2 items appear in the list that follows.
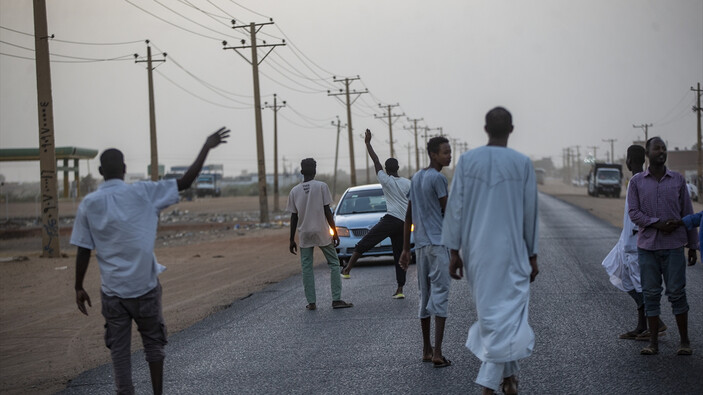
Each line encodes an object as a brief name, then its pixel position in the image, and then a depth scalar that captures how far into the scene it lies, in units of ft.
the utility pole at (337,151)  239.91
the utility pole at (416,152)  316.60
